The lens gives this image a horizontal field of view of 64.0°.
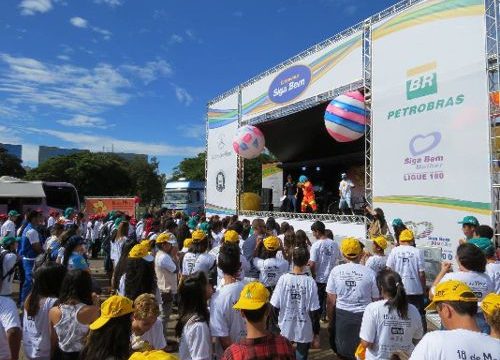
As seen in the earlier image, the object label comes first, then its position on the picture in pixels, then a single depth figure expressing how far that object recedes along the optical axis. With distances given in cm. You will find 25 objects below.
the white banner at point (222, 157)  1630
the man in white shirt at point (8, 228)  873
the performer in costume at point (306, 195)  1416
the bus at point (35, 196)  2003
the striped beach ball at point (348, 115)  966
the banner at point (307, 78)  1031
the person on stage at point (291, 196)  1591
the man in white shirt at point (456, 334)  181
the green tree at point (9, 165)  4375
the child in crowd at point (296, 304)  377
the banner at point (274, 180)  2277
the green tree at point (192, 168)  4807
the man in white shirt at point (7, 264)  491
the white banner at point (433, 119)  711
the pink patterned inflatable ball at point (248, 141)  1392
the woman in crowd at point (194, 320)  273
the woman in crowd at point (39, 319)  297
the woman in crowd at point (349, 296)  359
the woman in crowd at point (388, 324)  285
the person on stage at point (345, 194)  1180
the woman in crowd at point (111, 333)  209
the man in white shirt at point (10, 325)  259
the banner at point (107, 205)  2061
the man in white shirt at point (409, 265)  472
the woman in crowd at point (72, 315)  285
